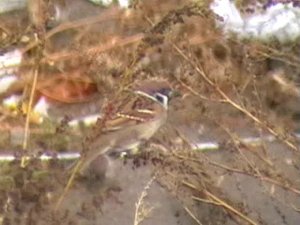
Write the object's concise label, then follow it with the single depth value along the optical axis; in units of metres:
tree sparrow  4.56
